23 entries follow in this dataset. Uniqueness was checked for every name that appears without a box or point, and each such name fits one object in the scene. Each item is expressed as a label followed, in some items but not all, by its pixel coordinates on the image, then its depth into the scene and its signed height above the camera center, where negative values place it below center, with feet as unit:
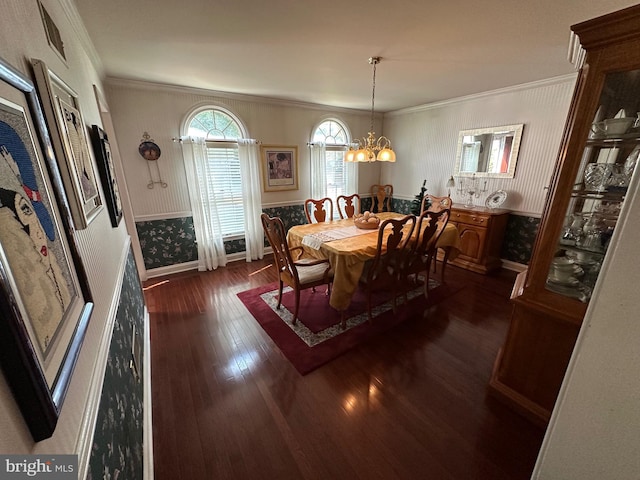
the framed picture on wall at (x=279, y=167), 13.01 -0.03
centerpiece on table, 9.64 -2.03
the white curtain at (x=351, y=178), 15.72 -0.68
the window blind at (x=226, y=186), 11.75 -0.90
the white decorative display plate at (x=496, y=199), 11.57 -1.41
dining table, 7.35 -2.42
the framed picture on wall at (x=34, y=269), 1.48 -0.72
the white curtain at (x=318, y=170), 14.24 -0.19
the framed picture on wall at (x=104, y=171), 5.56 -0.10
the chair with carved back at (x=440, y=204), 10.23 -1.68
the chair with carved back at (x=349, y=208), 12.72 -2.01
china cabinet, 3.67 -0.69
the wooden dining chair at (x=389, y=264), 7.23 -2.87
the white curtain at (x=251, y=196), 12.16 -1.40
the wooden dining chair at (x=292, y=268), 7.12 -3.13
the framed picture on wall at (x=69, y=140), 2.90 +0.34
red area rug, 6.87 -4.71
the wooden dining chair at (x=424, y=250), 7.73 -2.66
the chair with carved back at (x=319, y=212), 11.54 -1.98
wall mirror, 11.11 +0.69
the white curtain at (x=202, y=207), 11.02 -1.81
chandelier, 8.98 +0.43
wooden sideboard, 11.09 -2.92
